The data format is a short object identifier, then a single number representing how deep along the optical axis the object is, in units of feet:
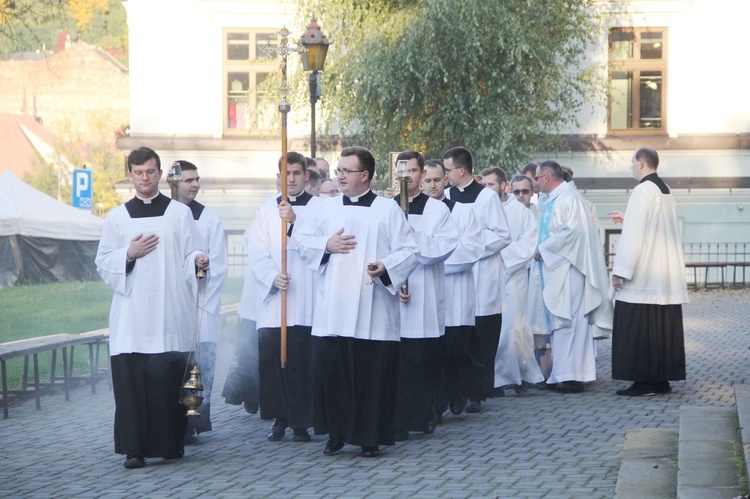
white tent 102.42
